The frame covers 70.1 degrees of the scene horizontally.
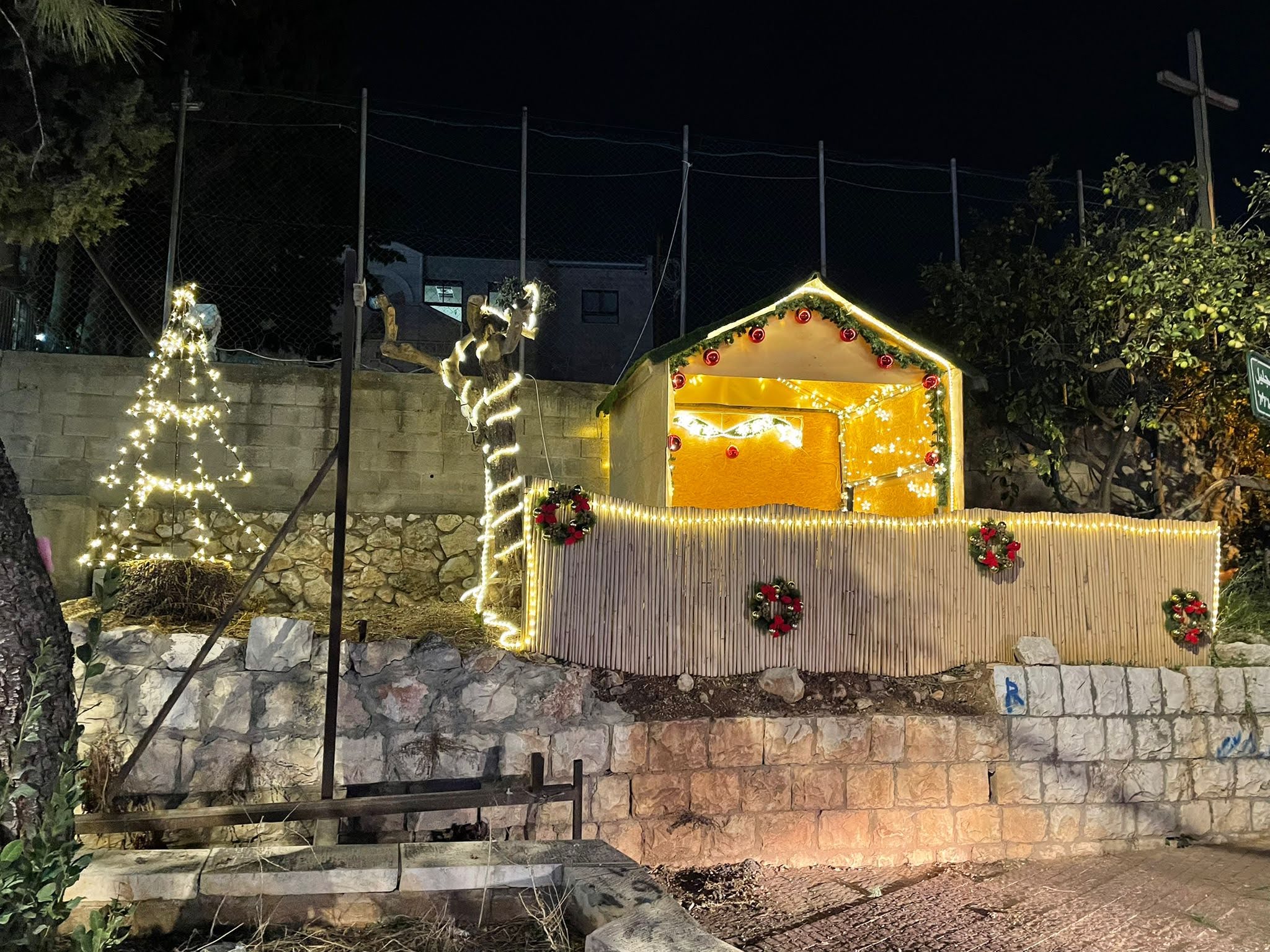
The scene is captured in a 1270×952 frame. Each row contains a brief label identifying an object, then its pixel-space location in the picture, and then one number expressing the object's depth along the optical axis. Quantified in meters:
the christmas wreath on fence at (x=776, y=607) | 6.85
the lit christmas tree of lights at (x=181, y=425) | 8.81
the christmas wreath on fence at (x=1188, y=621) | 7.56
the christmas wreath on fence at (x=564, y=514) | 6.55
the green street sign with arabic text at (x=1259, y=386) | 6.18
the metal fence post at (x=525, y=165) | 10.49
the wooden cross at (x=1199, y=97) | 9.88
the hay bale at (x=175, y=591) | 6.75
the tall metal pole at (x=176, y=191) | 9.31
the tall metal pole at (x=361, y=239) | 9.59
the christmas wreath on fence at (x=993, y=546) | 7.29
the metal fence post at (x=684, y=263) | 10.59
